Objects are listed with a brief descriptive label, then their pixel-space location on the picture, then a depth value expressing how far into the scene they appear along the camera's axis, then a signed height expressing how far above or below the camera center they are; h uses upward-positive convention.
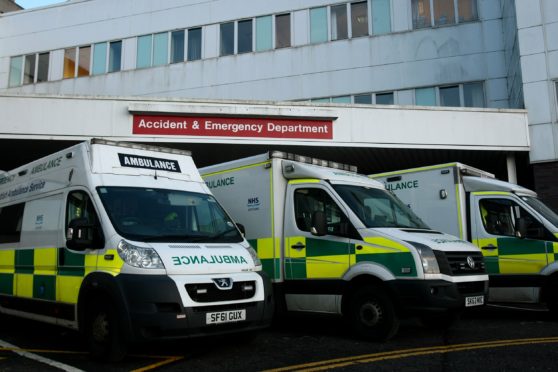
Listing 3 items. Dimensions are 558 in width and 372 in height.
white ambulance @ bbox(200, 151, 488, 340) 6.35 +0.11
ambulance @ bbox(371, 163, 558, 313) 8.14 +0.54
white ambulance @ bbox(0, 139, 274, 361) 5.11 +0.08
